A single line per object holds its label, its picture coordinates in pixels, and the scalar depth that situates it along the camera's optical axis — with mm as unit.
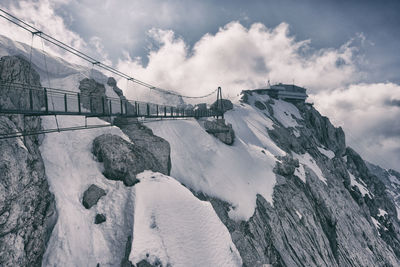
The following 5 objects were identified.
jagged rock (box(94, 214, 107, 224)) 14354
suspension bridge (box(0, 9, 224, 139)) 13203
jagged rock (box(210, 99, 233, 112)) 60281
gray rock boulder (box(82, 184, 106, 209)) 15047
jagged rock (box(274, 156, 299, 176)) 33066
